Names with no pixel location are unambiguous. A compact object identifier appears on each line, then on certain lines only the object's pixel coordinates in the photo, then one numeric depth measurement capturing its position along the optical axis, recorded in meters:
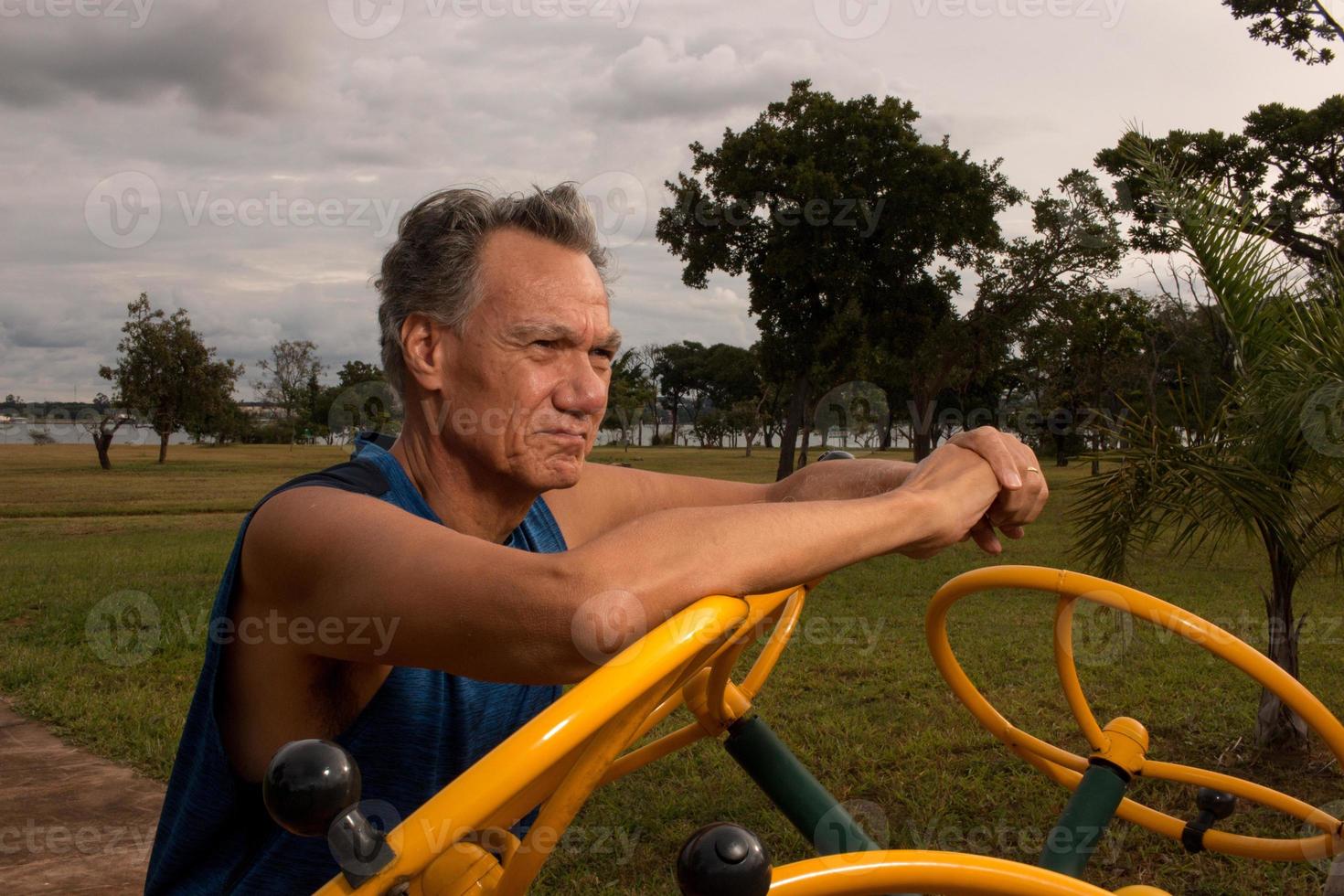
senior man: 1.05
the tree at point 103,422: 39.12
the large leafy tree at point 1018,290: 25.58
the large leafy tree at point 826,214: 23.59
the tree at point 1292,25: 12.95
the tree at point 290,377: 69.88
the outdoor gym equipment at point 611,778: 0.79
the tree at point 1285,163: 8.74
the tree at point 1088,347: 26.59
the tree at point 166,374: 41.38
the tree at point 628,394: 57.50
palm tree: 4.39
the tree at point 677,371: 89.75
